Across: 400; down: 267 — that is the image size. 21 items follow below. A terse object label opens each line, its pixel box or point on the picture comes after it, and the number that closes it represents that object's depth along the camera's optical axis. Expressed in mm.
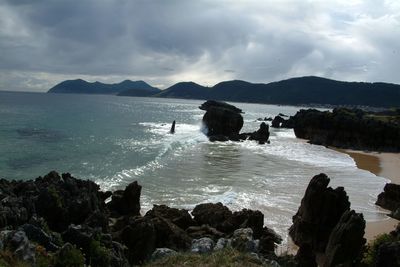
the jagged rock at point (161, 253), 17438
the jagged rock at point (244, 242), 18641
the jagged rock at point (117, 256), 15797
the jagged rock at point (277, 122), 142400
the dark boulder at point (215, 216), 27109
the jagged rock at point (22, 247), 12855
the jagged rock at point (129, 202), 30672
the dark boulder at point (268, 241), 22062
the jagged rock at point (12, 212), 19981
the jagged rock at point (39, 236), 15750
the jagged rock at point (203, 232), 24808
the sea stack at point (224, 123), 99312
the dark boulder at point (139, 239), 20578
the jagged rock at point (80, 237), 16233
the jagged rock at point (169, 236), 22625
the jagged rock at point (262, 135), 90312
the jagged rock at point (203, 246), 17997
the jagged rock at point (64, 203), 23391
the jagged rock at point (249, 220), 26062
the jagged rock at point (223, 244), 17906
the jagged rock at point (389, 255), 14992
